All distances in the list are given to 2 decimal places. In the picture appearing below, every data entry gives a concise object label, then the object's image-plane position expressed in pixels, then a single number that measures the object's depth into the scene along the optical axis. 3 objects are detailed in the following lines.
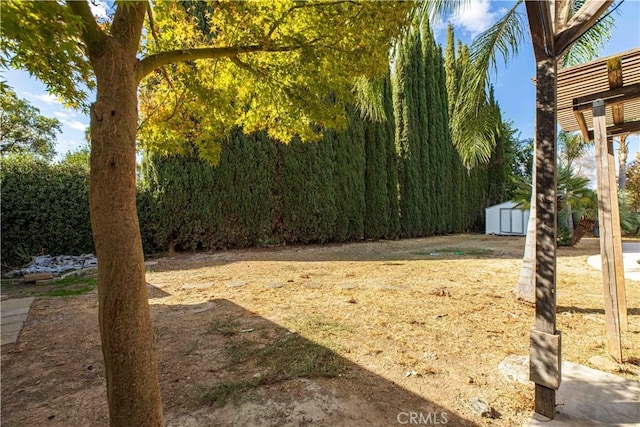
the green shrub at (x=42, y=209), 6.93
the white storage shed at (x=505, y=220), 16.95
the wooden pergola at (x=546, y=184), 1.89
